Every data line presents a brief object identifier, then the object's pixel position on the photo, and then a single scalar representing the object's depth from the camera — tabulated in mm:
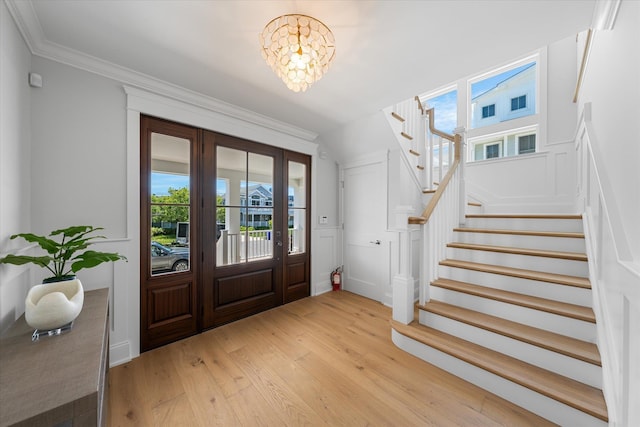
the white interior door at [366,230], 3305
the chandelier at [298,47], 1327
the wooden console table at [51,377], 701
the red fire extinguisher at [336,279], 3768
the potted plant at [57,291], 1082
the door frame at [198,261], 2125
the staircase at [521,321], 1422
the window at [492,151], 3898
